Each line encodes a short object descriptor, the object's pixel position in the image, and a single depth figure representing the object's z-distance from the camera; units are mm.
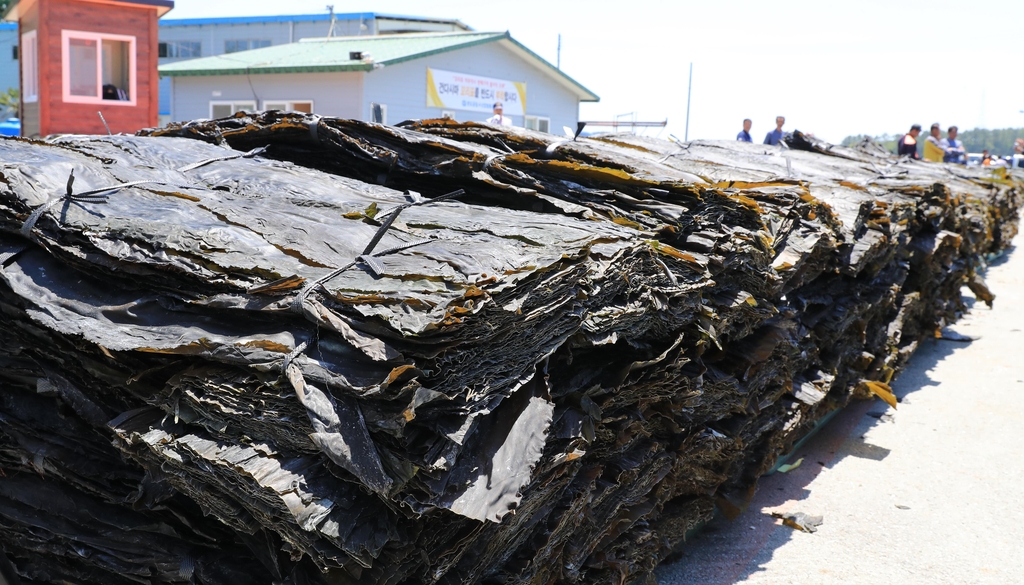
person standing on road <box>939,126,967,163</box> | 20422
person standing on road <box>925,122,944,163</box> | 19625
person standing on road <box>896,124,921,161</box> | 15180
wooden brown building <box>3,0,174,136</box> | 15938
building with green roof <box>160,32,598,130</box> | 19625
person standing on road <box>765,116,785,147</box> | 14913
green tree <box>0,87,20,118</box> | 23666
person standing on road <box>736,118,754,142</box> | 16219
